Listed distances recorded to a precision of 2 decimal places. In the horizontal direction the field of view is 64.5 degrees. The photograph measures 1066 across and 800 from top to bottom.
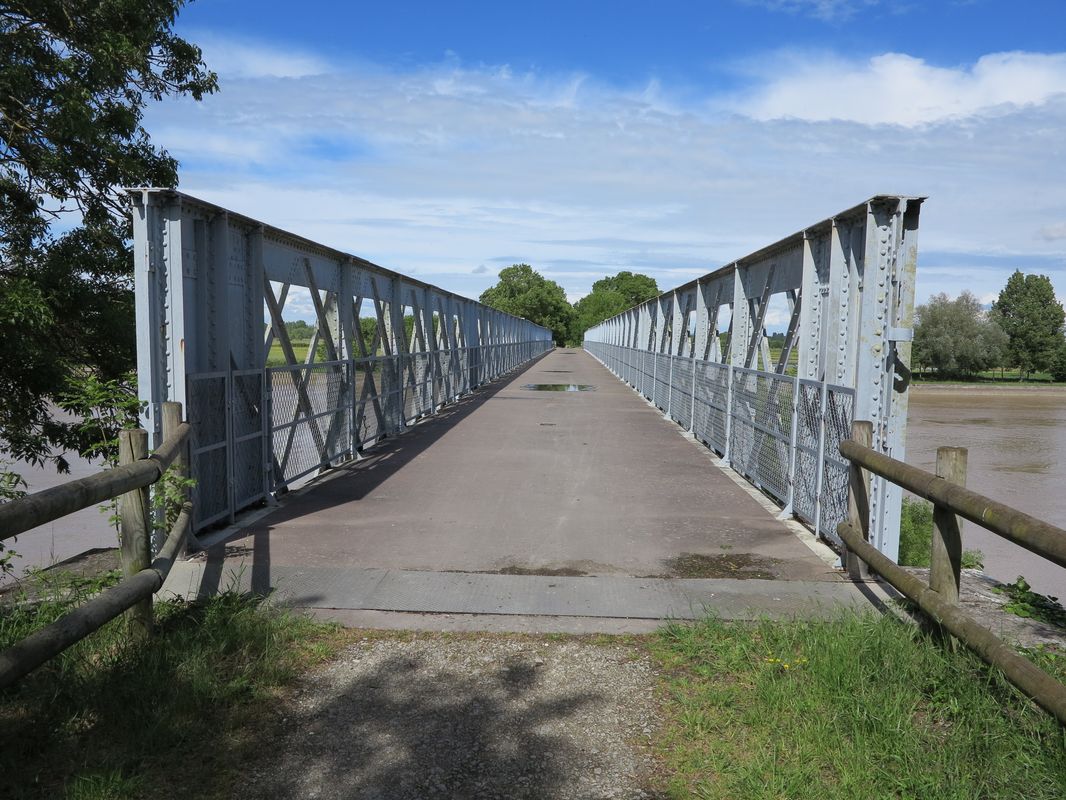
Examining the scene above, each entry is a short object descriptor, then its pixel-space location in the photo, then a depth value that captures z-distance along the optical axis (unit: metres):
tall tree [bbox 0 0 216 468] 8.91
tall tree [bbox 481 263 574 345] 127.94
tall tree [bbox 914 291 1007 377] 69.12
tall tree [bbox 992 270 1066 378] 79.88
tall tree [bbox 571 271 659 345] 138.75
